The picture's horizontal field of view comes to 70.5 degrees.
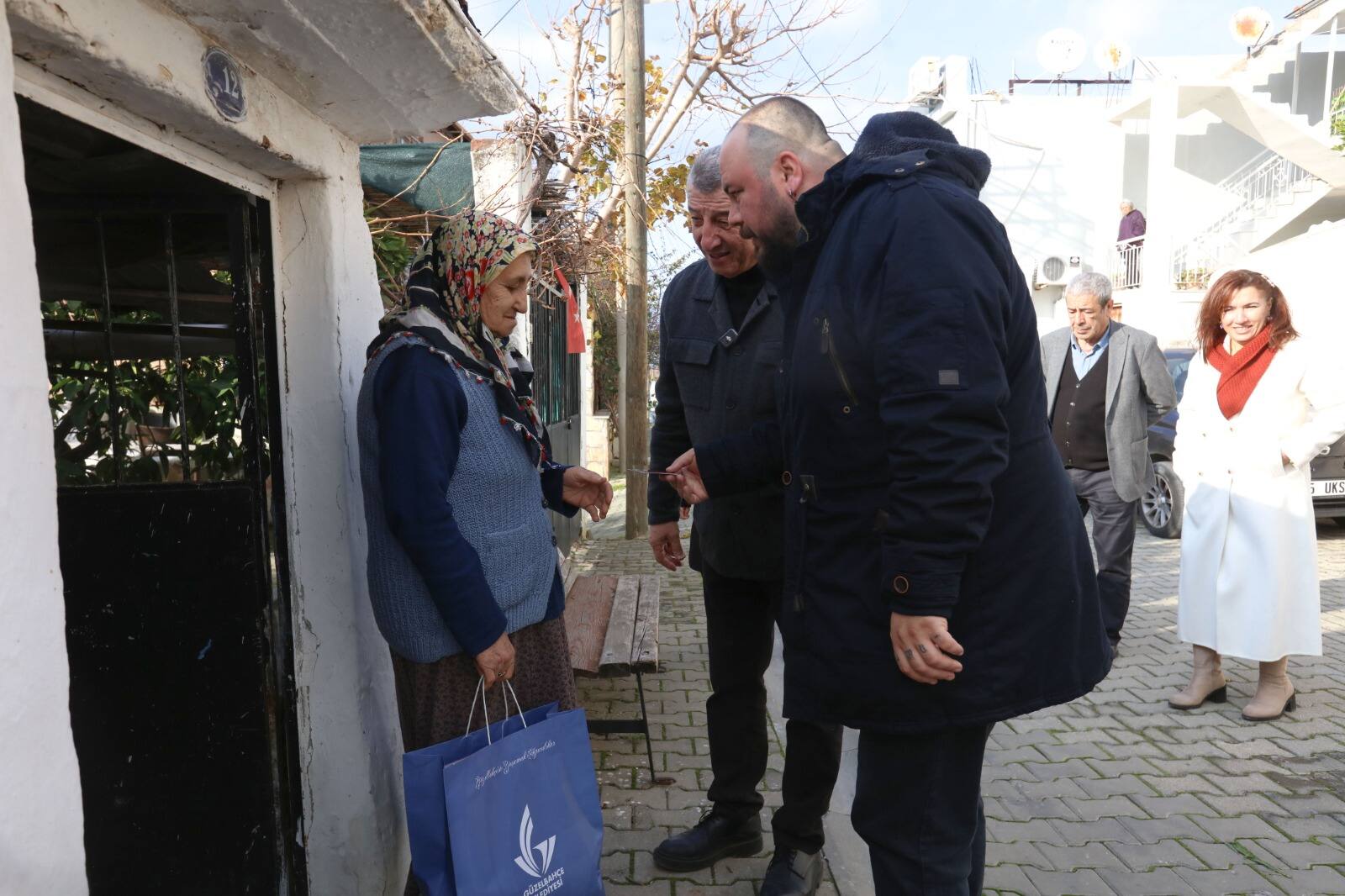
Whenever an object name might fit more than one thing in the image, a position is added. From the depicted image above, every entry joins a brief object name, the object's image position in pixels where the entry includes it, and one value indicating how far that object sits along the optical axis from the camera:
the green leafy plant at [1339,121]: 18.91
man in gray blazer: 4.79
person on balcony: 20.97
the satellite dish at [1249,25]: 22.45
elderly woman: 2.15
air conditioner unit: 21.66
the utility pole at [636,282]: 8.40
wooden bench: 3.63
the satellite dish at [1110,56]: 25.91
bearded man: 1.73
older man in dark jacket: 2.79
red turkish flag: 8.74
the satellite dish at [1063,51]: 26.09
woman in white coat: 4.13
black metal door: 2.28
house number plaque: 1.89
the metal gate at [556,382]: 8.22
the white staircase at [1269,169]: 18.73
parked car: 7.99
